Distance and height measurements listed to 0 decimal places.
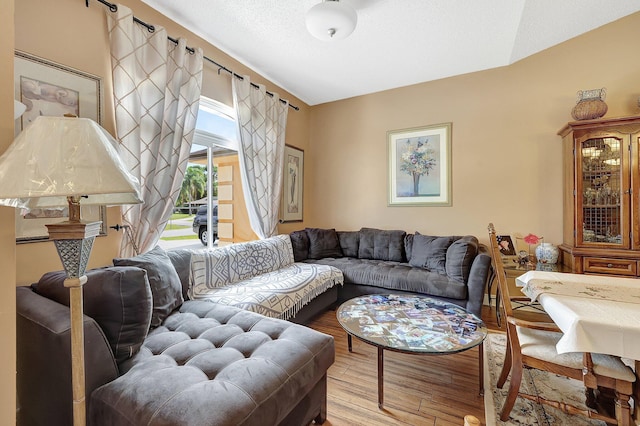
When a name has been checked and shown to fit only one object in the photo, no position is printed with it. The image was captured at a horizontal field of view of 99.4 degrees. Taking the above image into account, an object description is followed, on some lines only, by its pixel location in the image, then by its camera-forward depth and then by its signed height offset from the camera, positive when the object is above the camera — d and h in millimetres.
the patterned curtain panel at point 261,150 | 3027 +751
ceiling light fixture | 1936 +1421
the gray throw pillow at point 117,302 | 1219 -411
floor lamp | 704 +95
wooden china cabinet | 2389 +138
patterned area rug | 1478 -1138
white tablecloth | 1063 -465
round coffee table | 1521 -738
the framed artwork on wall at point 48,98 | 1525 +707
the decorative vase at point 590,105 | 2504 +992
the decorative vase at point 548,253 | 2791 -438
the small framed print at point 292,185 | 3854 +407
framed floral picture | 3486 +611
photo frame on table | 3084 -396
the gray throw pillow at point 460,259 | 2674 -478
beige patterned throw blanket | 2135 -637
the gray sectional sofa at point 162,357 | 1012 -674
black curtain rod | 1877 +1452
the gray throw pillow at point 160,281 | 1645 -438
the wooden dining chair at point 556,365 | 1210 -741
